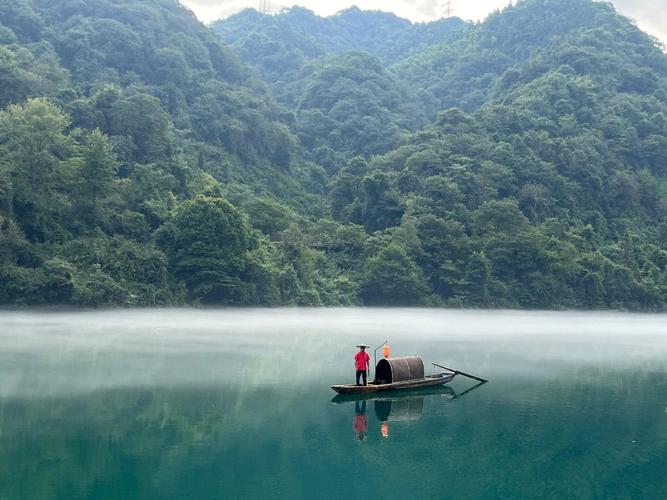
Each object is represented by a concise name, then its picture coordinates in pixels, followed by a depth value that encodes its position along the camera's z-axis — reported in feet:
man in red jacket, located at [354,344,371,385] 74.43
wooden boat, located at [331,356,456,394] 75.72
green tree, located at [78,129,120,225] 175.11
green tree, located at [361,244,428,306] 207.00
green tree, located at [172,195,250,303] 177.78
